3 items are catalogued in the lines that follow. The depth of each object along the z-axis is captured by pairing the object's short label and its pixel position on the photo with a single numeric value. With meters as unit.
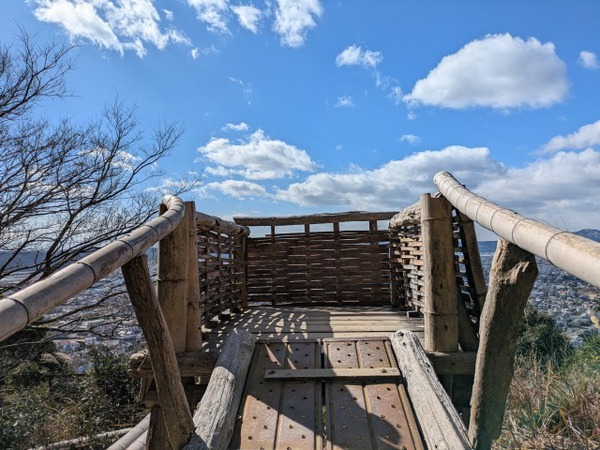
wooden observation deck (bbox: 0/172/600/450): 1.99
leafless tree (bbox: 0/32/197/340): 6.31
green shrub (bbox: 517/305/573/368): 12.30
